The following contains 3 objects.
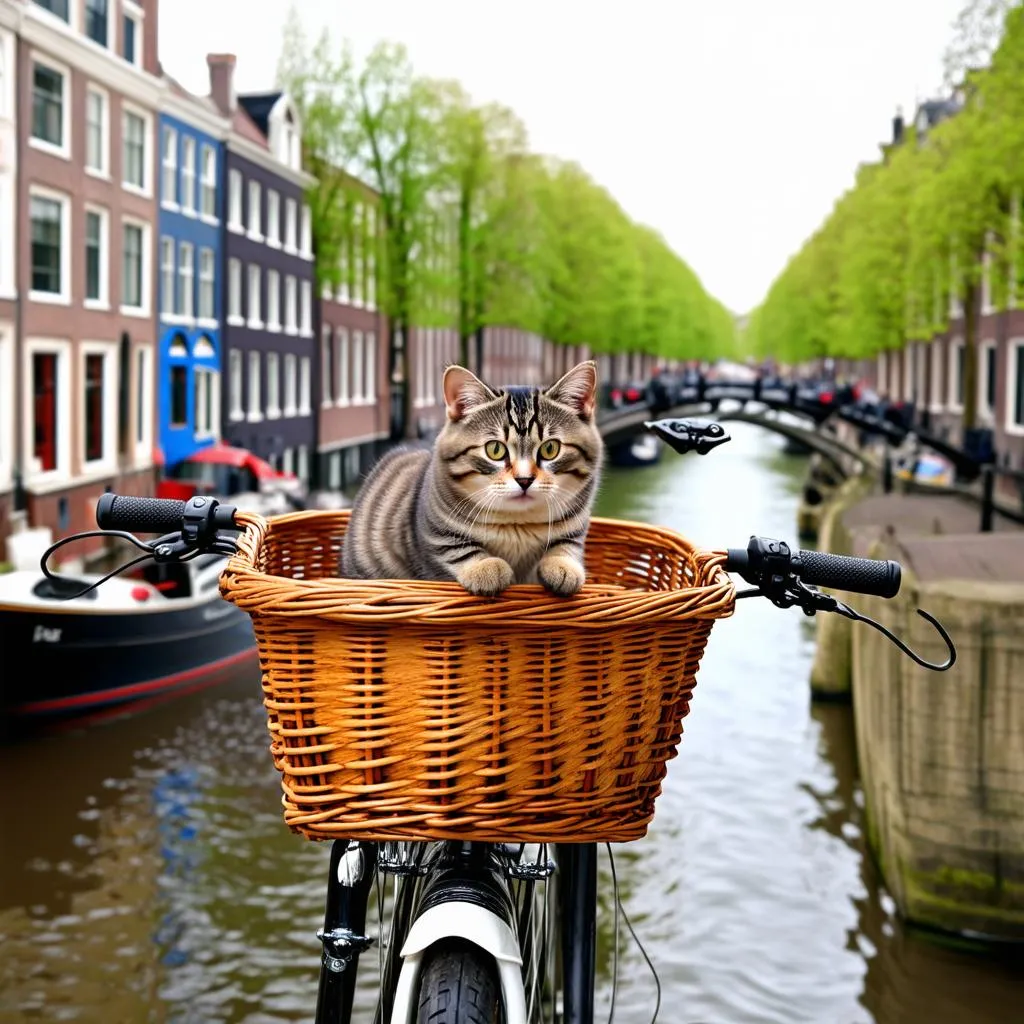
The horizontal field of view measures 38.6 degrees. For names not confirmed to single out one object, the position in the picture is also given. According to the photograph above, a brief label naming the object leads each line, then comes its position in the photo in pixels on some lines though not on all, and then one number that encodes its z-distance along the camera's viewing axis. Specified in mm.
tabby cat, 2598
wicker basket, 2324
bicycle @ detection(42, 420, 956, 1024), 2461
